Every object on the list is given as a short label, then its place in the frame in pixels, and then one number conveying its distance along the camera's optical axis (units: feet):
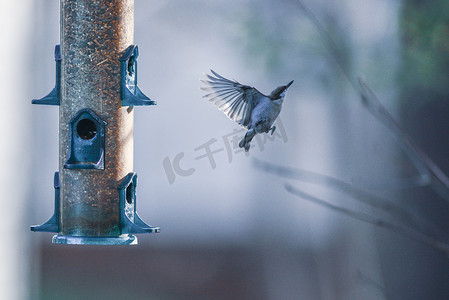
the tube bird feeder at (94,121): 17.44
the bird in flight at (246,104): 17.45
